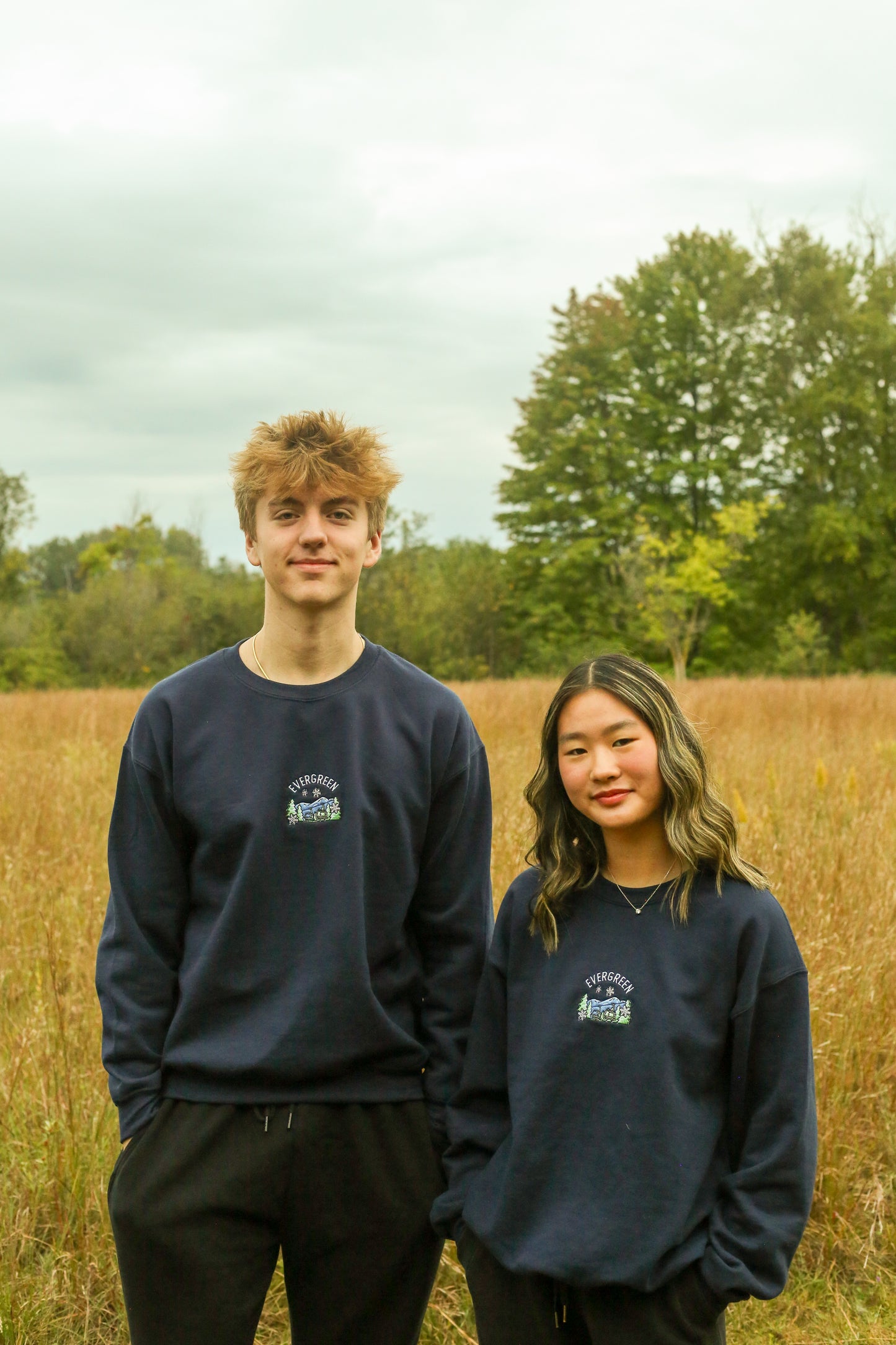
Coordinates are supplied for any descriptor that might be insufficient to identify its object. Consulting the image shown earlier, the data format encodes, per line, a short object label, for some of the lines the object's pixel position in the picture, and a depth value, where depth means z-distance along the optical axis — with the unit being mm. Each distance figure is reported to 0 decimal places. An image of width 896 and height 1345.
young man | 1800
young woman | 1637
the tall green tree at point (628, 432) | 32281
